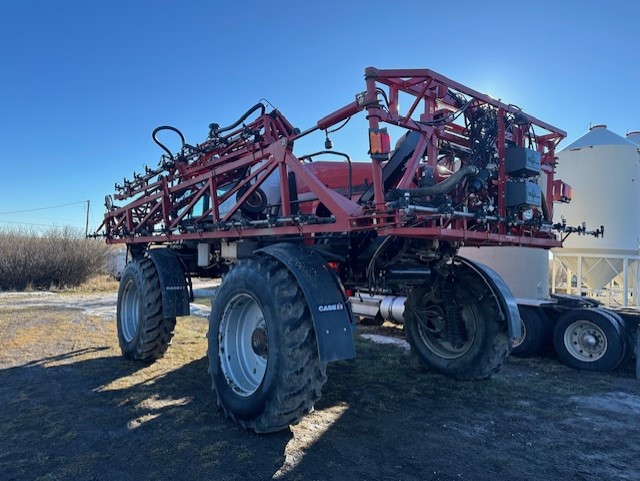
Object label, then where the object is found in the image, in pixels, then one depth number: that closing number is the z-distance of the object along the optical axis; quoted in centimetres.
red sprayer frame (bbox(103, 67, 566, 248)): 355
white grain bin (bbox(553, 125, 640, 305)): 1120
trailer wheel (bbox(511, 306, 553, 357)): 685
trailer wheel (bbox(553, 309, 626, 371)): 609
